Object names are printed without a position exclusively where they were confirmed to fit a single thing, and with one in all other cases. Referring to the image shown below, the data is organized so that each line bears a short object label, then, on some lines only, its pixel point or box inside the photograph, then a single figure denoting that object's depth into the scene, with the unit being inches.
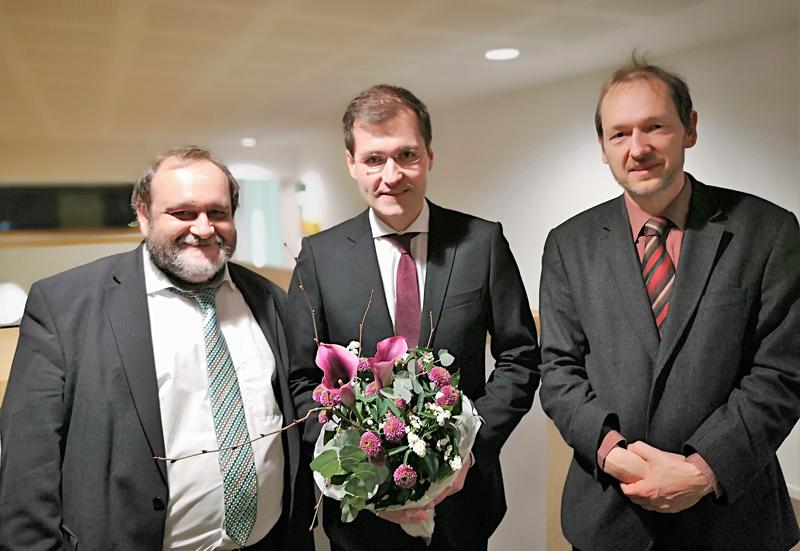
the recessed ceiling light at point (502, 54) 97.0
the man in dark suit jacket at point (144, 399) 63.6
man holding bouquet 69.6
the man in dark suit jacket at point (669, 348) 62.5
